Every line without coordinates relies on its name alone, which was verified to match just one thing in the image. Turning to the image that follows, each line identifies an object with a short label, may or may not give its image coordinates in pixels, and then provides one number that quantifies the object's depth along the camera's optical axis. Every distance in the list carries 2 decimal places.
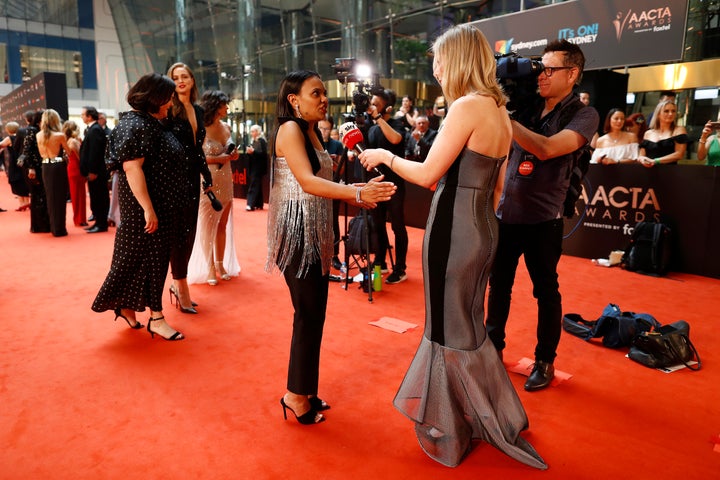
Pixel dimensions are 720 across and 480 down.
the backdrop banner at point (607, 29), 6.55
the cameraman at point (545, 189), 2.52
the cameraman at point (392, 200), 4.69
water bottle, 4.62
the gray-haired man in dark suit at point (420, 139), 5.80
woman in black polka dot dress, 3.05
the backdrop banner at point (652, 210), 5.10
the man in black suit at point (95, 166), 7.11
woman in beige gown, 4.39
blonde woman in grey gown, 1.90
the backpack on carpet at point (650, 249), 5.13
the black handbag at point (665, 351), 3.06
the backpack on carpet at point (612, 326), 3.34
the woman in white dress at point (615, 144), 5.76
